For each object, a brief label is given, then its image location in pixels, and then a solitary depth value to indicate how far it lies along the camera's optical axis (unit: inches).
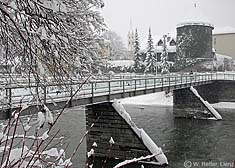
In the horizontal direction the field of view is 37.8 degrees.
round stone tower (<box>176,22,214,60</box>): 2198.6
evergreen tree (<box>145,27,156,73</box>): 2245.3
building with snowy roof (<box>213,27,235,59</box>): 2770.7
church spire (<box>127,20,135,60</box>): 4231.3
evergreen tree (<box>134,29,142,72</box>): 2320.4
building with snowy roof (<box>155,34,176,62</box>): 2583.7
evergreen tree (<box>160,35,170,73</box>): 2191.2
